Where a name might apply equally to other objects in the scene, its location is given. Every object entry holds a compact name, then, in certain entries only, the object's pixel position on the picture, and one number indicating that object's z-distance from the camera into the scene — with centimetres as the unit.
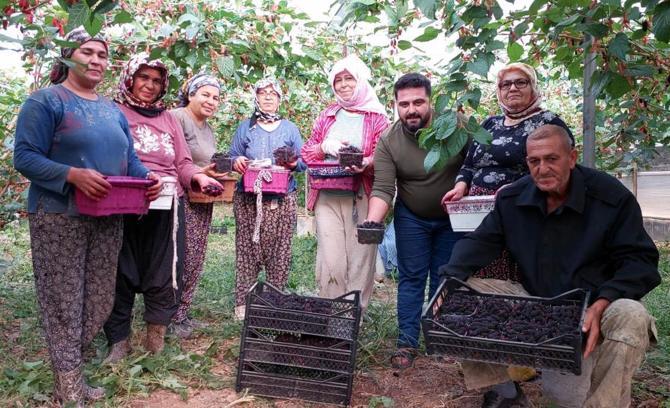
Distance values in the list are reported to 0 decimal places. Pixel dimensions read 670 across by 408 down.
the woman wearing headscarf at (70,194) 230
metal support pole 288
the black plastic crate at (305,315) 258
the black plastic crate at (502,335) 189
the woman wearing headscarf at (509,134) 282
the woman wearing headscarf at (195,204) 359
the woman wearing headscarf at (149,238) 299
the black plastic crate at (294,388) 261
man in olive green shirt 311
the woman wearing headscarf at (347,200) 348
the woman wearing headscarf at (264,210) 377
